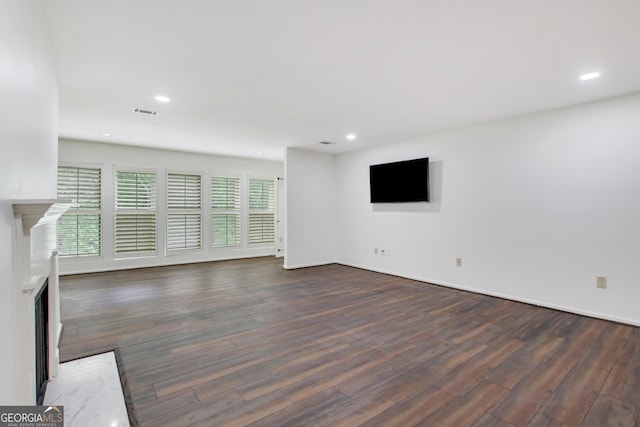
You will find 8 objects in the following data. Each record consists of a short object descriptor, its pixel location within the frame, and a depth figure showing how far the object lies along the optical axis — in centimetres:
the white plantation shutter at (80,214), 559
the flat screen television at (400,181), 511
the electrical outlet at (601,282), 340
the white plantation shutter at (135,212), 609
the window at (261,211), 777
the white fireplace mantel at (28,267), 117
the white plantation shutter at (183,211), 663
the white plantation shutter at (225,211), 719
